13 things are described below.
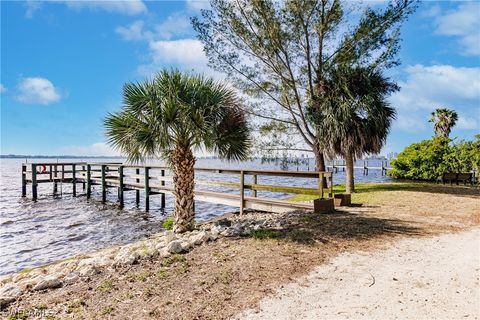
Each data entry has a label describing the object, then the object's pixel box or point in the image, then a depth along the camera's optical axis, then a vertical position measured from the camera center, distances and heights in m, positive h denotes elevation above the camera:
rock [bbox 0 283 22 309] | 4.17 -1.77
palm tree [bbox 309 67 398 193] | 15.91 +2.59
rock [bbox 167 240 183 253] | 5.90 -1.49
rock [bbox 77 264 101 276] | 5.08 -1.68
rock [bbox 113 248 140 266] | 5.43 -1.60
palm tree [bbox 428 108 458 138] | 36.76 +5.26
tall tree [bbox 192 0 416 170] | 15.90 +6.40
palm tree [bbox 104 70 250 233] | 7.29 +1.01
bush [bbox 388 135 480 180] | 23.36 +0.56
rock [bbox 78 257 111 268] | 5.70 -1.81
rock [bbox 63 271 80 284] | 4.84 -1.71
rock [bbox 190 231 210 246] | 6.46 -1.48
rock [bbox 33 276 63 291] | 4.63 -1.72
